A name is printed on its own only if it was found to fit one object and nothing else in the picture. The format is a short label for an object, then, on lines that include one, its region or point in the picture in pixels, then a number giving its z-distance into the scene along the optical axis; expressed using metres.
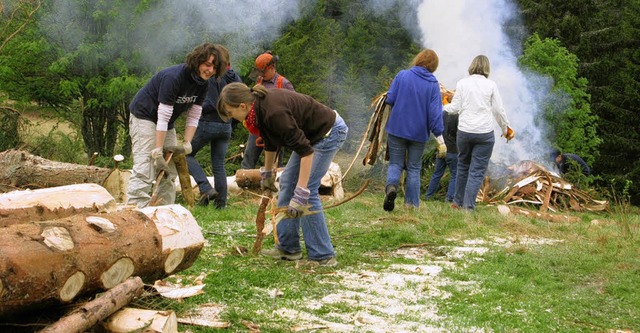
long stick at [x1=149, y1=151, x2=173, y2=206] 5.87
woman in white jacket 8.22
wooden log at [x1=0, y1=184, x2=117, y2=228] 4.71
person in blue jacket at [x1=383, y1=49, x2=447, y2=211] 7.96
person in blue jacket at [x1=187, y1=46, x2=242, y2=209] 7.84
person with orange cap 8.52
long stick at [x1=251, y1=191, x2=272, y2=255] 5.39
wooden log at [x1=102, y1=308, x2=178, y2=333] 3.46
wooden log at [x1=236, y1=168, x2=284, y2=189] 9.69
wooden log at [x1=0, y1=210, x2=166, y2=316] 3.33
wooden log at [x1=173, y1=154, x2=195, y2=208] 6.70
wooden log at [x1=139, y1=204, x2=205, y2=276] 4.24
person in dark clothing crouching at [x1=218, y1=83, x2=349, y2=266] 4.73
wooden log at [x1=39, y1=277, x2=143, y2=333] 3.25
